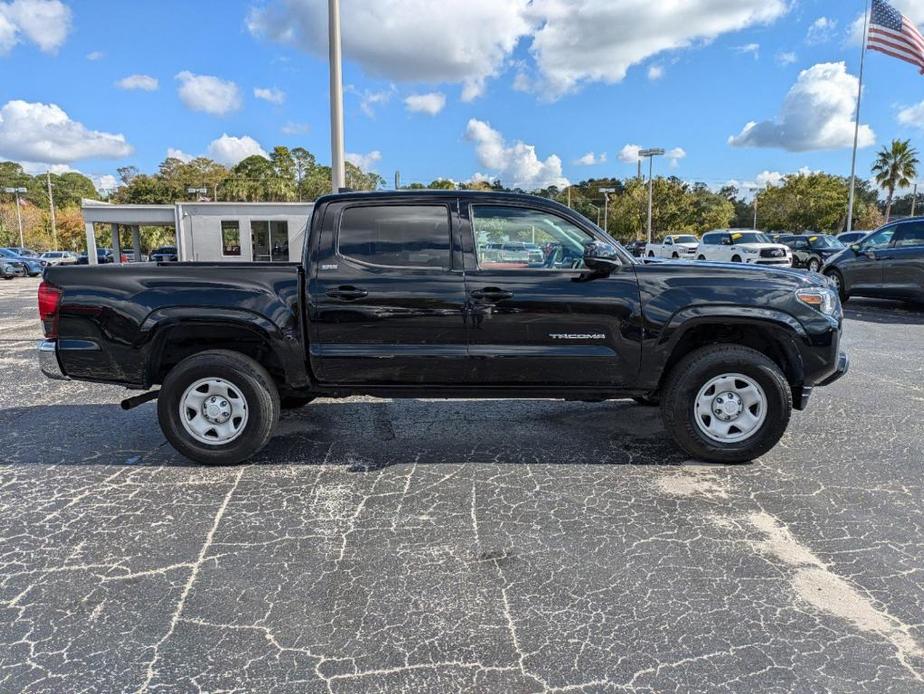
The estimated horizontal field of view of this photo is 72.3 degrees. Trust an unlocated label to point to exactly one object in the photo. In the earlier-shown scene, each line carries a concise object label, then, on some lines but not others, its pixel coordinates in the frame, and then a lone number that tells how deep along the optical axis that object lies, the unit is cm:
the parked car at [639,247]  3892
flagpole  3538
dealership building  2348
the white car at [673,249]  3269
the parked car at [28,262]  3170
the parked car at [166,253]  3280
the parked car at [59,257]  4012
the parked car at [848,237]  2757
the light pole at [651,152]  3938
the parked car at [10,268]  3041
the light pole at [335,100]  1127
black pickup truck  415
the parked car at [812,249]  2738
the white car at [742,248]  2416
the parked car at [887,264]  1185
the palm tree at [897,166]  5600
